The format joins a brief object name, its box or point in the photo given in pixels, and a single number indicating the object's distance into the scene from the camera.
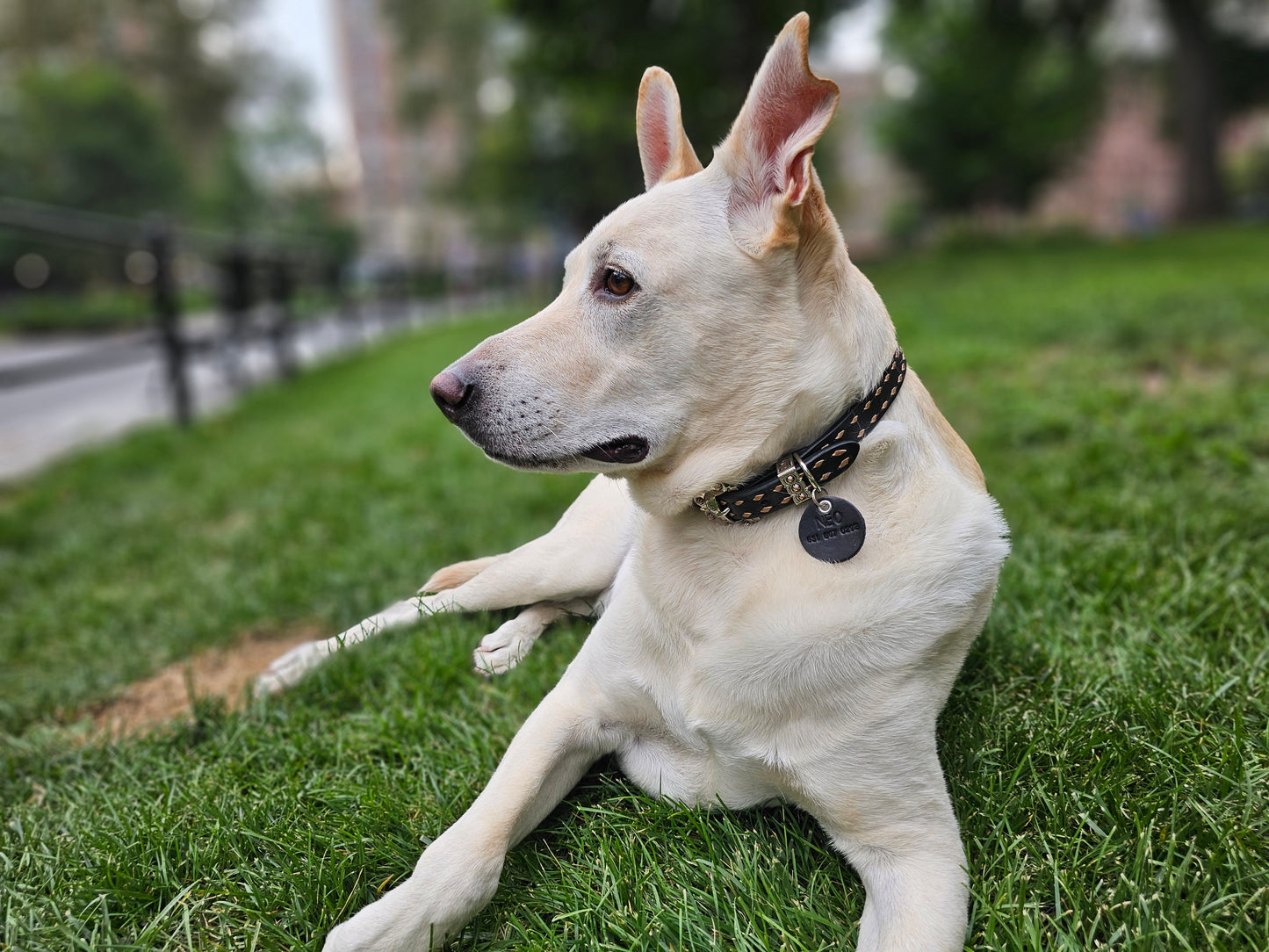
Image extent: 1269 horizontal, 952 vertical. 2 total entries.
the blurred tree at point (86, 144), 36.62
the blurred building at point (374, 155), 55.15
